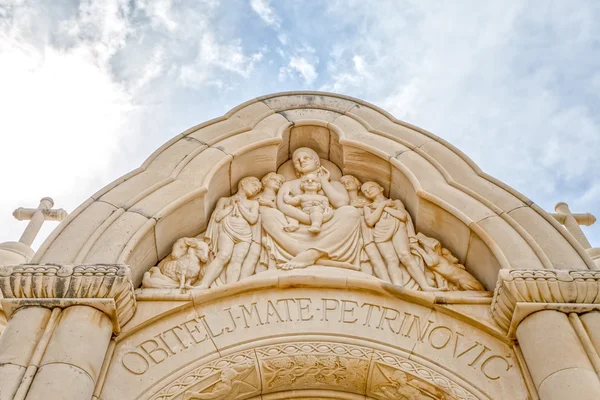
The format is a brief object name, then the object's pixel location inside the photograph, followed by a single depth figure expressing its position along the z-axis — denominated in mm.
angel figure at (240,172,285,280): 8133
